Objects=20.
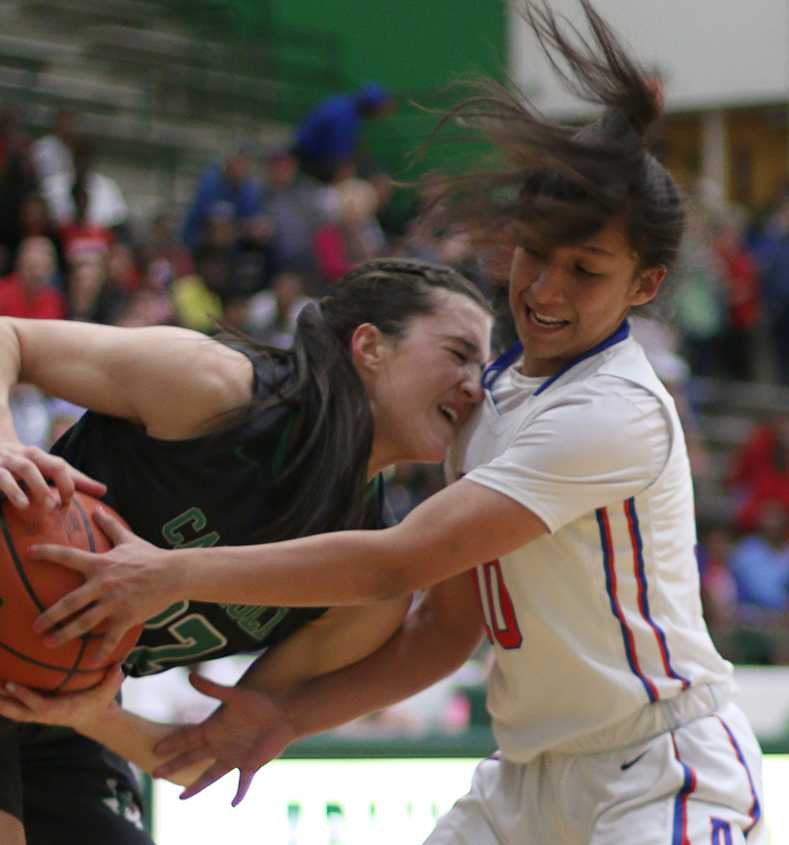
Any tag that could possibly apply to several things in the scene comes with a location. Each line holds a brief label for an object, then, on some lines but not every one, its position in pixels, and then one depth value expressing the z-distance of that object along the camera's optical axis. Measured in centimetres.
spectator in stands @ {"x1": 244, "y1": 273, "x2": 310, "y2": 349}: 928
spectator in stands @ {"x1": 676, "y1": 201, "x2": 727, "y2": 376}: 1220
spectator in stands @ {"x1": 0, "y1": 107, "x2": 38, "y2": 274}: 964
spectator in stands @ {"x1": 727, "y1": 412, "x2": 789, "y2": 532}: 1084
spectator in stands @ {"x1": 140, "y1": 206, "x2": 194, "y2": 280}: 1010
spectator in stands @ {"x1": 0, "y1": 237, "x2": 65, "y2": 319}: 841
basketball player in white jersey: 279
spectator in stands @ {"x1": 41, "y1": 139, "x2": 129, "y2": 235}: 1020
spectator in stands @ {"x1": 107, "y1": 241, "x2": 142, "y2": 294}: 907
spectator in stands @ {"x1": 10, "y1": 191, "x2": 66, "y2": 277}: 952
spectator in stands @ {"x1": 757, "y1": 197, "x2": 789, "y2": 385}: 1281
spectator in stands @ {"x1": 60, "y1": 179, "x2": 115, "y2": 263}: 958
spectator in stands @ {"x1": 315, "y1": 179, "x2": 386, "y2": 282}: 1079
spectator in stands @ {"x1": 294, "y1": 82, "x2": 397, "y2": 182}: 1199
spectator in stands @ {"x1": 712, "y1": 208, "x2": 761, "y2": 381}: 1235
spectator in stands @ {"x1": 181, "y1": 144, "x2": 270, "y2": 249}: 1061
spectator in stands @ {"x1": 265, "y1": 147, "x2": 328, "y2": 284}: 1062
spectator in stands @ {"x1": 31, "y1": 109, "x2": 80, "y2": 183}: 1050
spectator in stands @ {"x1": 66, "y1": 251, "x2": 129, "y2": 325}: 862
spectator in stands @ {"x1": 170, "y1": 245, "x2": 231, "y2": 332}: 956
